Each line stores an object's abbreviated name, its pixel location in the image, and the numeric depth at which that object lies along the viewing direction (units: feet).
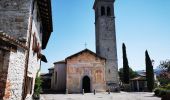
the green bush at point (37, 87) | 44.62
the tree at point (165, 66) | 105.54
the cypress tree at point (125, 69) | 131.94
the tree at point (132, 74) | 205.59
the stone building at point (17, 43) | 18.38
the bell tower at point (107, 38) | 116.98
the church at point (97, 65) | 104.06
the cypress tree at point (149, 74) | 121.28
